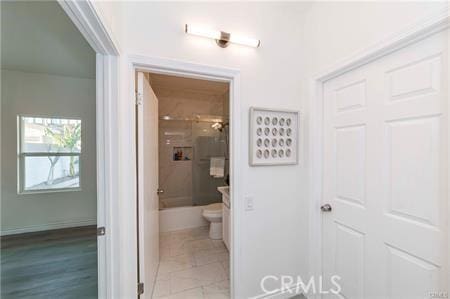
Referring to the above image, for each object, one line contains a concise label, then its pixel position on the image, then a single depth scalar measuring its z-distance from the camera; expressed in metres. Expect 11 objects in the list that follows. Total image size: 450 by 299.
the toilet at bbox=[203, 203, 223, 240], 2.88
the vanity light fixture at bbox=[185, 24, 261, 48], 1.43
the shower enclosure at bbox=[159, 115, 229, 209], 3.88
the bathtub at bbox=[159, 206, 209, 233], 3.15
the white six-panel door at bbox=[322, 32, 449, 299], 0.99
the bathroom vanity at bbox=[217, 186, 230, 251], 2.49
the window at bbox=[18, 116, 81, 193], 3.13
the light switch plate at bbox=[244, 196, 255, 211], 1.63
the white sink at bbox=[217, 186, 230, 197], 2.51
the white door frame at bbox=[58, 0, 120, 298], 1.20
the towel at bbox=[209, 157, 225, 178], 3.78
